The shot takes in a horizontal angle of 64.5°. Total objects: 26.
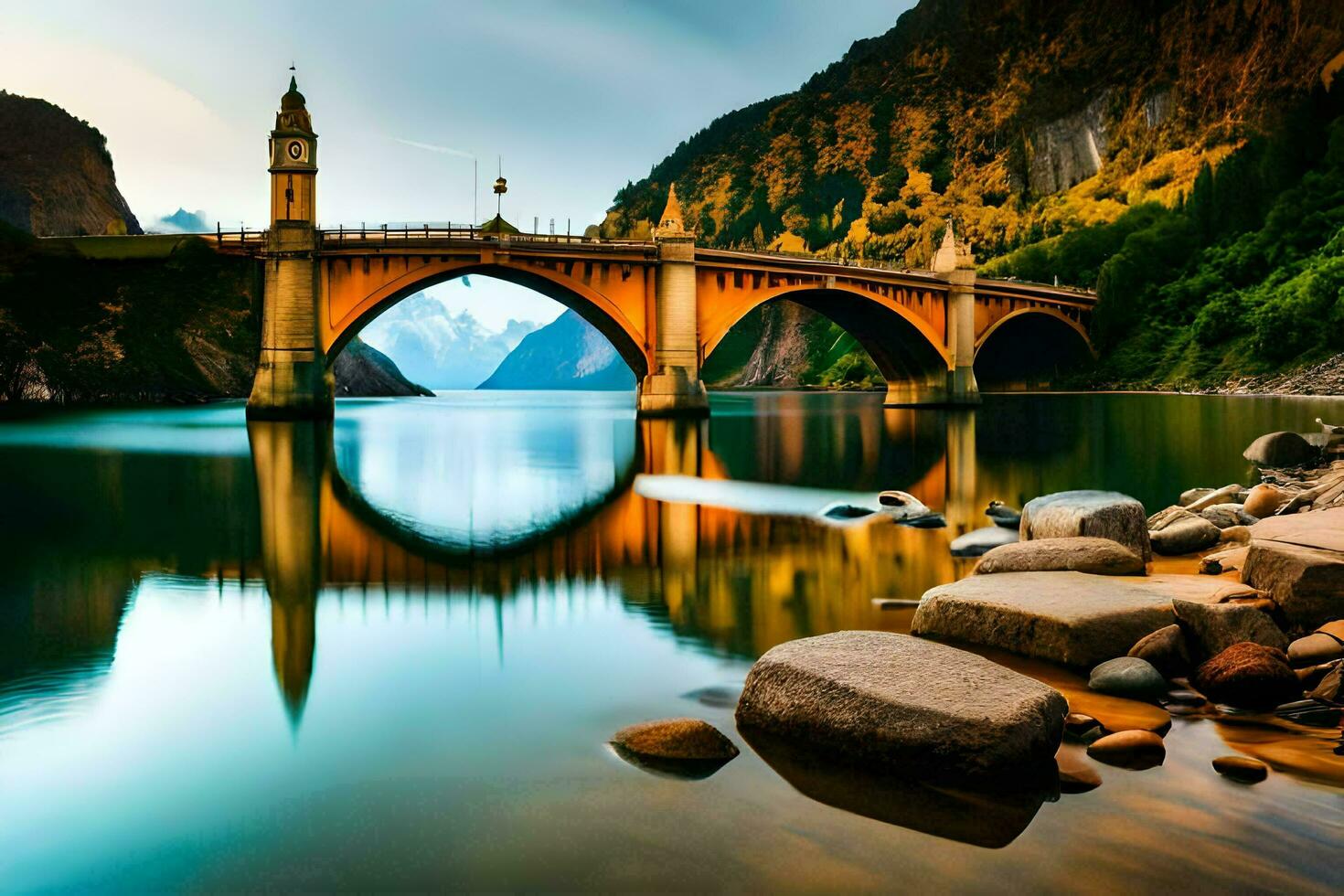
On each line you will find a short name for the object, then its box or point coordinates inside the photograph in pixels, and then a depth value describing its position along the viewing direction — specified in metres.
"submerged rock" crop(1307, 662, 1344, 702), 8.70
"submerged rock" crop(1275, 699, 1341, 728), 8.33
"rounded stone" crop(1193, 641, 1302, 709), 8.71
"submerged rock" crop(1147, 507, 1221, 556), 15.66
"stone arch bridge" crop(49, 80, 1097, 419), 56.31
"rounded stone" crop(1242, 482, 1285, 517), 18.08
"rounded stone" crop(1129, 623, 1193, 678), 9.59
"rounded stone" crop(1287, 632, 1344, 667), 9.32
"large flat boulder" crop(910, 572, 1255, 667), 9.94
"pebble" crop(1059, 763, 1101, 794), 7.19
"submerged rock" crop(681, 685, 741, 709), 9.33
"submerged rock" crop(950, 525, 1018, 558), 17.31
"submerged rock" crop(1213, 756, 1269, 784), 7.31
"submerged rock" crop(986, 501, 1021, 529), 20.62
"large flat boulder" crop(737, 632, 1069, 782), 7.26
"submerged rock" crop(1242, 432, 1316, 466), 27.27
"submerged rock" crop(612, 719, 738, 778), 7.75
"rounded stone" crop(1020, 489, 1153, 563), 14.93
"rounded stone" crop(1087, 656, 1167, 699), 9.08
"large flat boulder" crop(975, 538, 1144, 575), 13.02
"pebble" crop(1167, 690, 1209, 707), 8.86
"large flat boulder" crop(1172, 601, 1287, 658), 9.60
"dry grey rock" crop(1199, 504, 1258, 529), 17.36
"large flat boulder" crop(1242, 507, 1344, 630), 10.05
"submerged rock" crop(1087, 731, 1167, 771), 7.62
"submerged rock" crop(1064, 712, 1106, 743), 8.09
